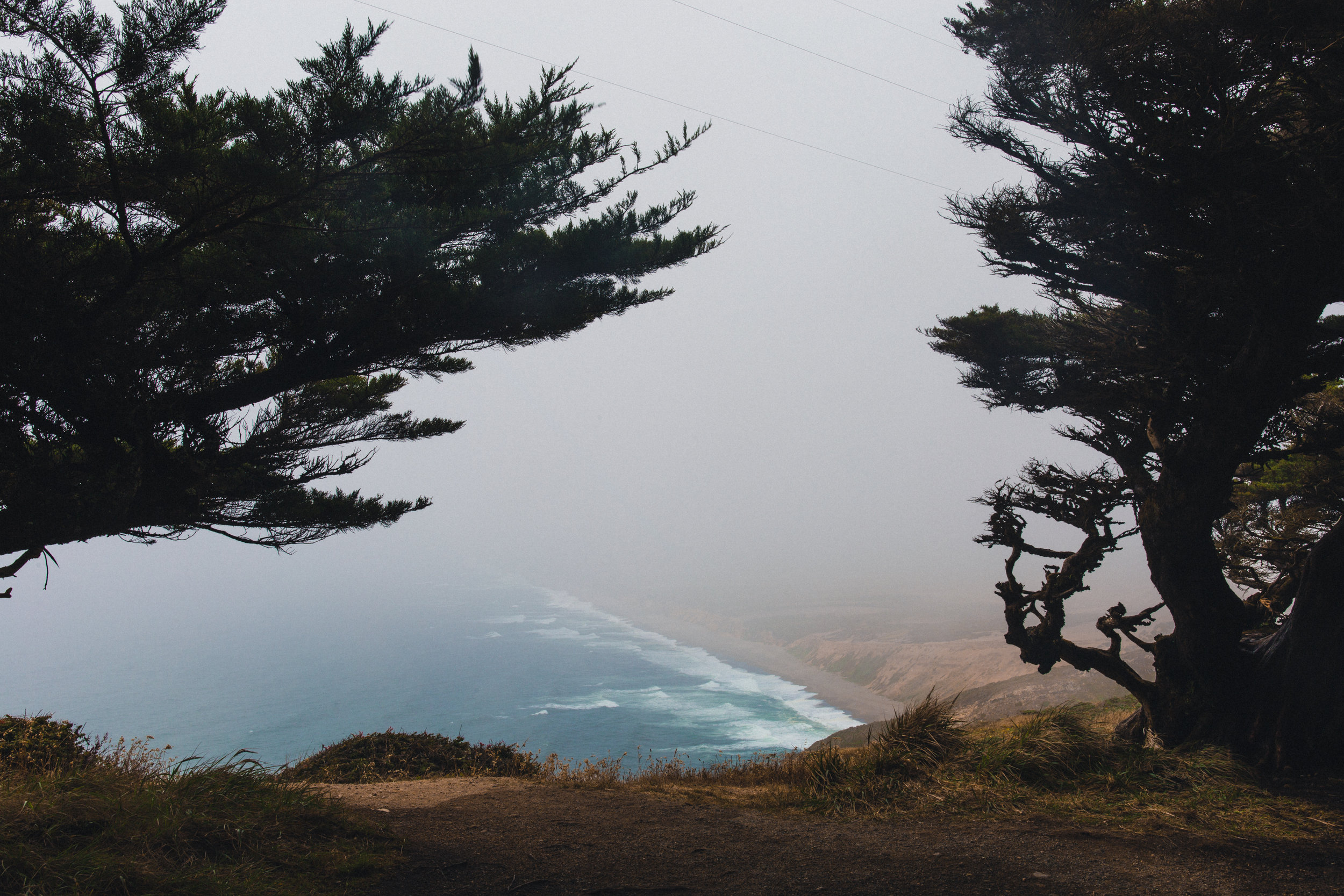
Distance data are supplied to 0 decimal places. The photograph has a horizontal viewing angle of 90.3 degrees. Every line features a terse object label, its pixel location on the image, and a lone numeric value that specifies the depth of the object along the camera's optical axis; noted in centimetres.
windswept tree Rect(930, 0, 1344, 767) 456
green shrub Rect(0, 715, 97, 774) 470
